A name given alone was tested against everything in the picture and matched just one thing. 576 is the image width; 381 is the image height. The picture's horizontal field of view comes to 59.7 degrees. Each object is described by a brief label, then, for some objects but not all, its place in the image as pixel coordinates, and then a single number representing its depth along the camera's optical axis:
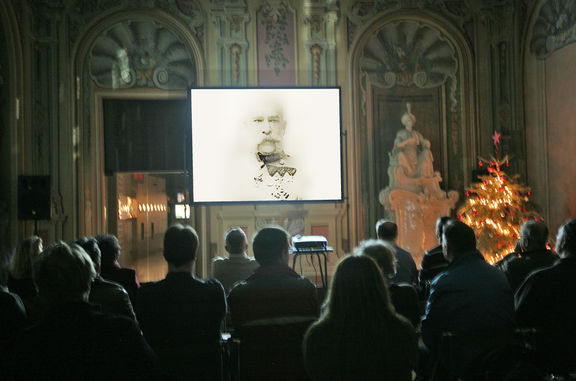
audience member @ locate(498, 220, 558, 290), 2.69
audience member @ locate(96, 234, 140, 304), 2.75
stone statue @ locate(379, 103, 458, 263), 6.38
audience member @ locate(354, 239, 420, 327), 2.26
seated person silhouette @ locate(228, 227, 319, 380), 2.04
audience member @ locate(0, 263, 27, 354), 1.90
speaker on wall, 5.28
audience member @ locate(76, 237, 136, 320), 2.19
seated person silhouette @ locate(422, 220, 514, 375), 1.94
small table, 4.87
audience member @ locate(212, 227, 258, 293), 3.16
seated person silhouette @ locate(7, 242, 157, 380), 1.30
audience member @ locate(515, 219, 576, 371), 2.10
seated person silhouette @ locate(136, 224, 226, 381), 1.97
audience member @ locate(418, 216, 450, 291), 3.11
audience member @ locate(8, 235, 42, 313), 2.70
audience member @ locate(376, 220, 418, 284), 3.06
